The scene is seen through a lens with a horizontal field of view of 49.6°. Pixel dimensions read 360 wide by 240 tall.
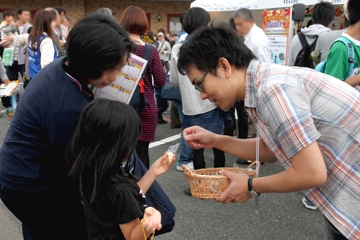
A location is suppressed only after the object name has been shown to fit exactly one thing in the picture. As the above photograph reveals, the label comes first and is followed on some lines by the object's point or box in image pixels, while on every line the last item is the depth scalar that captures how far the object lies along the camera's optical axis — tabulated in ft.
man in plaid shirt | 4.58
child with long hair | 5.30
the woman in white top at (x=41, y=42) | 16.74
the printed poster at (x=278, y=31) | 20.51
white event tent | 19.99
